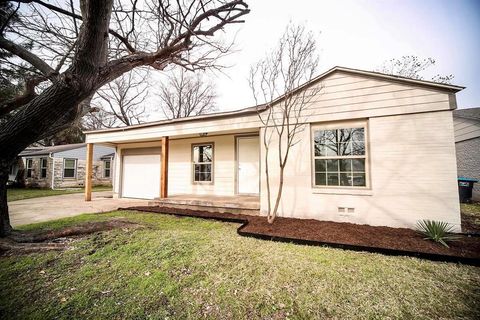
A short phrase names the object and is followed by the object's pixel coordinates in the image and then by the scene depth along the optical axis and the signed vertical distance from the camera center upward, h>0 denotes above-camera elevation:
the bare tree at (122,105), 20.03 +7.70
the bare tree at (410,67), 13.05 +7.51
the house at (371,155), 4.06 +0.43
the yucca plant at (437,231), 3.54 -1.14
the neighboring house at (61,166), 15.85 +0.58
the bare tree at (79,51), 2.57 +2.08
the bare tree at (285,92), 4.93 +2.22
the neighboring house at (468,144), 10.49 +1.64
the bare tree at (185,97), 22.56 +9.19
